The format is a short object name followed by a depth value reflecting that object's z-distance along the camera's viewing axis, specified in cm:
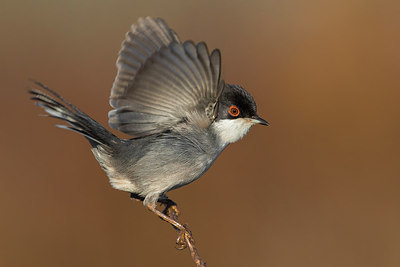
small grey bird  611
